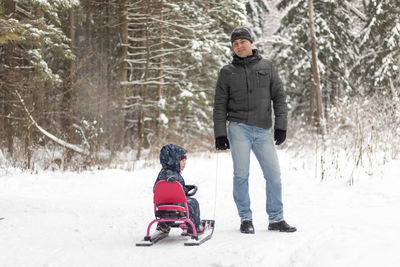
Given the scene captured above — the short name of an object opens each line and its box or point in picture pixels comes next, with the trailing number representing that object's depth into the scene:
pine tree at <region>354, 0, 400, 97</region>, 20.14
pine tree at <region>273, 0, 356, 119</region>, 23.48
